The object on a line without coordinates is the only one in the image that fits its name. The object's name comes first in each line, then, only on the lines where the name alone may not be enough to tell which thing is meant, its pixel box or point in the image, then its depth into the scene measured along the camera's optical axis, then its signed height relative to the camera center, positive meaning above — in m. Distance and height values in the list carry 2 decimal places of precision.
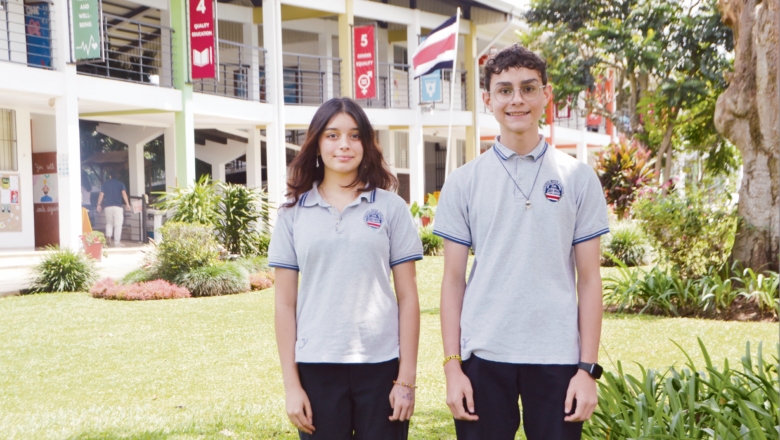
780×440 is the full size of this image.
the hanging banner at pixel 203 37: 13.75 +3.33
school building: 11.95 +2.22
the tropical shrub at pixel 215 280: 10.40 -1.20
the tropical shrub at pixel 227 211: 12.01 -0.15
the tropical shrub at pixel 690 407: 3.00 -1.01
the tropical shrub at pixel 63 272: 10.62 -1.07
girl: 2.25 -0.34
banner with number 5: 17.11 +3.46
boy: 2.12 -0.28
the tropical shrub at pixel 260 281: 10.96 -1.28
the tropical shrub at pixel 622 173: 16.66 +0.57
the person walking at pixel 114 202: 16.33 +0.04
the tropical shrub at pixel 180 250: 10.77 -0.76
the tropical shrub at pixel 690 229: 8.00 -0.39
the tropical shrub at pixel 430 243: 14.95 -0.96
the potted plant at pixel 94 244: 12.47 -0.74
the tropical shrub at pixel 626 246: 13.20 -0.97
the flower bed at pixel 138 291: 9.88 -1.28
